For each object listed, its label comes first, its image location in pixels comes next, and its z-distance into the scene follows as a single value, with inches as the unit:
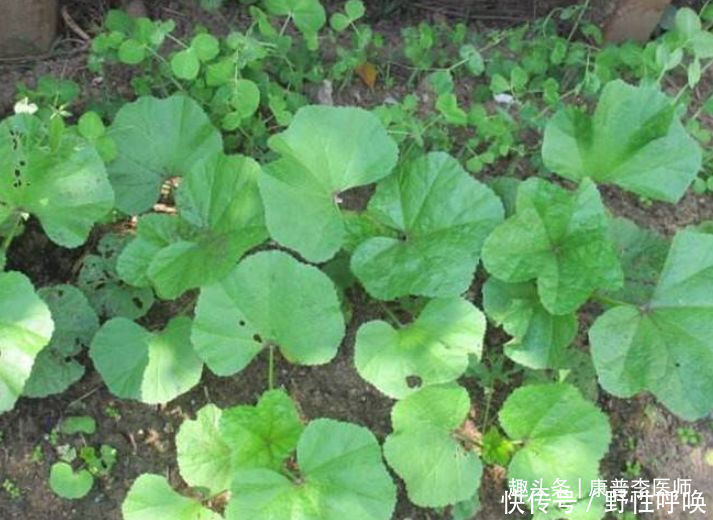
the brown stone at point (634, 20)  101.2
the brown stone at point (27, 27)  94.8
